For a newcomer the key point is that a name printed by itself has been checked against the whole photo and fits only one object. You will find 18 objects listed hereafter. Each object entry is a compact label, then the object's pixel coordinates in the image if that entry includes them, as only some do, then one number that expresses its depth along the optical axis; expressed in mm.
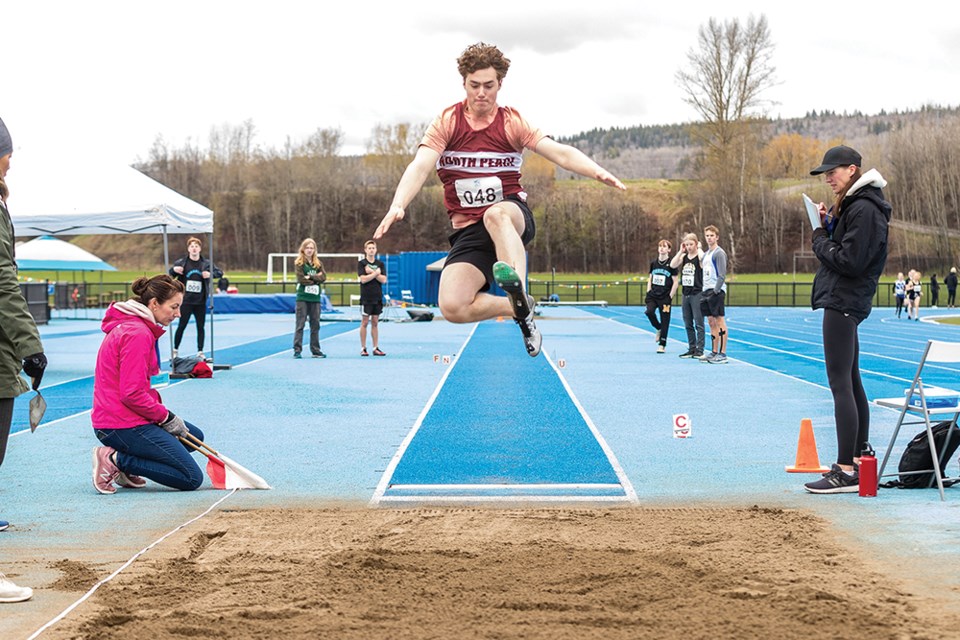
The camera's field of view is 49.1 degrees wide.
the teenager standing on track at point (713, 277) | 15500
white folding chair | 6438
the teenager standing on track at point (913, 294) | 34178
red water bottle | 6445
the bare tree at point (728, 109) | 61344
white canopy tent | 14156
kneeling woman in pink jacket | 6625
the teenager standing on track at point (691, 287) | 16312
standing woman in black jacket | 6492
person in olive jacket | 4973
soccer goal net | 77375
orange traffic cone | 7297
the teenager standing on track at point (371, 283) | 17234
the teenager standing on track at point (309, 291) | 16406
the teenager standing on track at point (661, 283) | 17469
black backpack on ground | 6742
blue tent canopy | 35906
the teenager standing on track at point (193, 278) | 14555
